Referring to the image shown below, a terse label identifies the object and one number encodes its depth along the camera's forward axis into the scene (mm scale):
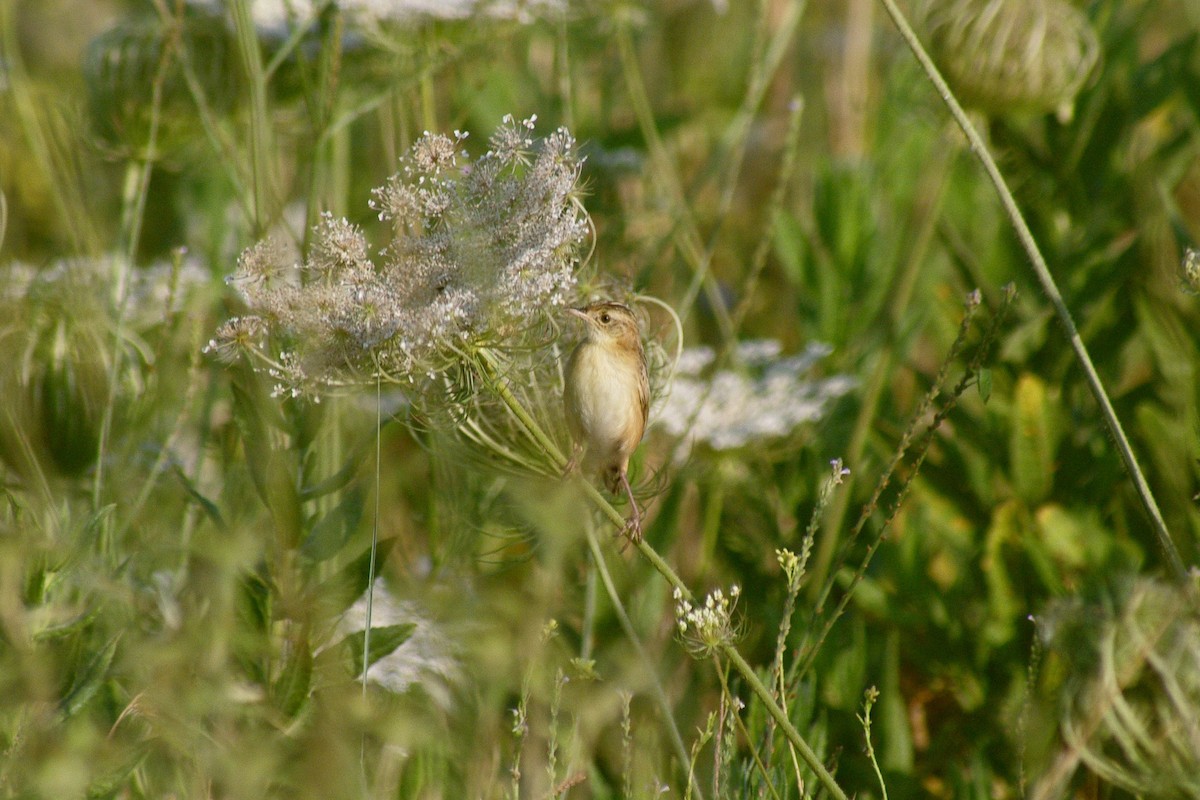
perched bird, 4797
